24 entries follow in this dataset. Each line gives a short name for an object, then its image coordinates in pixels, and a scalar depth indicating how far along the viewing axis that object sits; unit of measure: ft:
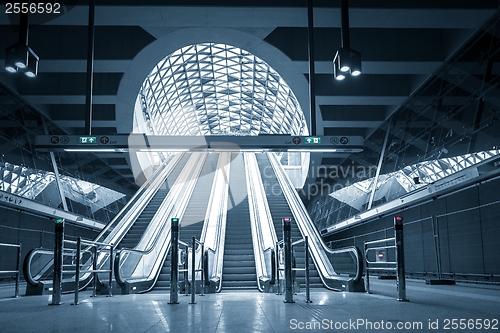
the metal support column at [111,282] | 31.45
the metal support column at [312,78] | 32.42
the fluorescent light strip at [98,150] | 35.17
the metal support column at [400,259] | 24.16
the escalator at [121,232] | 32.32
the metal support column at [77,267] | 23.99
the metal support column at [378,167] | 67.90
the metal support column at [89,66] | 31.22
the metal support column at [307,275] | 23.71
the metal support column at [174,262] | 24.23
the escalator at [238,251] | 41.01
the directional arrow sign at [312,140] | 35.09
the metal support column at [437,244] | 42.03
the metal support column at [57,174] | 66.64
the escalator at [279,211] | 40.98
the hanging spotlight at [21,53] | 24.99
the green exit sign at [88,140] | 34.60
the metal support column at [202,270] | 32.18
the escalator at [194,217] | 40.24
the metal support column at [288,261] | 23.95
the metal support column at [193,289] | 24.26
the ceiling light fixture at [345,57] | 26.76
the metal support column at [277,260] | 32.73
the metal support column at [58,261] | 23.84
